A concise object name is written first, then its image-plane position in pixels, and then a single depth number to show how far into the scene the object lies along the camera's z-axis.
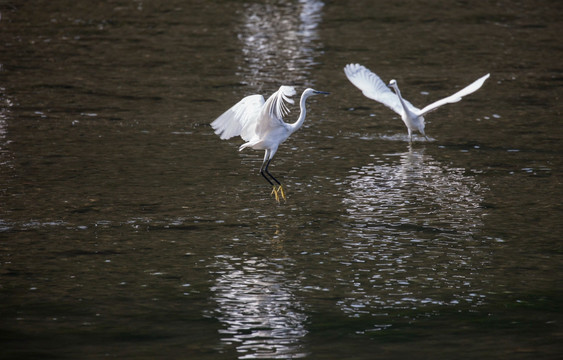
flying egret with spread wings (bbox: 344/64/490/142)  23.03
